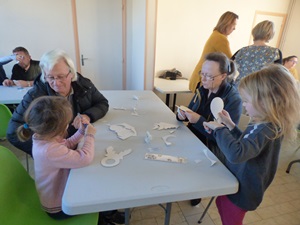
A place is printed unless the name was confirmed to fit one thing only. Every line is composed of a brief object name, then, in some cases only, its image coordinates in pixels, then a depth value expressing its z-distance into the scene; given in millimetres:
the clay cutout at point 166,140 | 1080
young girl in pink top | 829
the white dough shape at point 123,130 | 1146
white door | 3160
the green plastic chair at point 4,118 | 1474
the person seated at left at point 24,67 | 2443
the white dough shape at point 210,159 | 912
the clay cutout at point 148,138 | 1085
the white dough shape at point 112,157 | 885
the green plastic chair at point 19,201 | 806
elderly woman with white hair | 1197
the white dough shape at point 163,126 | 1268
